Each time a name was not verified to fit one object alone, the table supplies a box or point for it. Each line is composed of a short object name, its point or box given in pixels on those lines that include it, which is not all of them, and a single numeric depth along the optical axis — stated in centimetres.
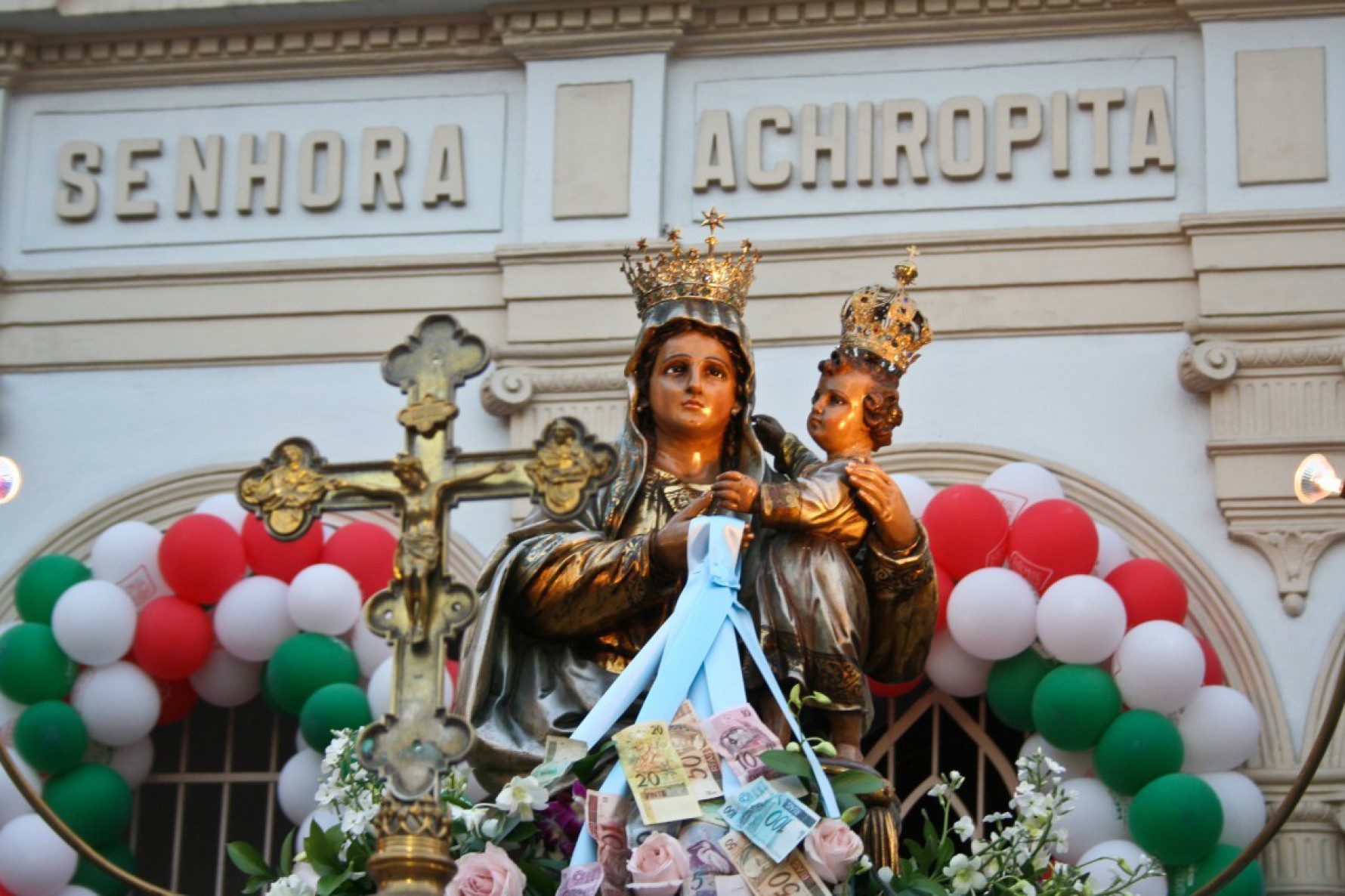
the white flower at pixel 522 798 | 584
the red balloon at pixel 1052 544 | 974
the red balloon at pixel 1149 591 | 982
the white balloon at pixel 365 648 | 1016
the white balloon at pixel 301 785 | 1008
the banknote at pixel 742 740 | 585
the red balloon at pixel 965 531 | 973
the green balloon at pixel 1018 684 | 970
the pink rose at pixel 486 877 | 572
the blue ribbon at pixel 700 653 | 605
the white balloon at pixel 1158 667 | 951
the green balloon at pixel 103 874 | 1034
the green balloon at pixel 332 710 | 981
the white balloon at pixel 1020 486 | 1011
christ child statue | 643
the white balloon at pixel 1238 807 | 969
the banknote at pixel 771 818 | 568
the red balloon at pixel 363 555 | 1023
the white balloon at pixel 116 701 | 1016
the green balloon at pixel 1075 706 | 946
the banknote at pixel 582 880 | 572
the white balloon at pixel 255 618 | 1006
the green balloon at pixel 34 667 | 1013
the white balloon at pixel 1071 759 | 966
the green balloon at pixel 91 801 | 1015
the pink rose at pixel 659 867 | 561
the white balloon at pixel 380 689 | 972
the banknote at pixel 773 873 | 564
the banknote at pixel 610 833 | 577
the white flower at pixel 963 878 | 586
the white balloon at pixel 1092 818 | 948
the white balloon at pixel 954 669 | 982
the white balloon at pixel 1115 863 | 883
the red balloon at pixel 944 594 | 970
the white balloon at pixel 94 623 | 1002
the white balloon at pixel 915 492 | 999
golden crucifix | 527
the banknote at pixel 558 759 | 601
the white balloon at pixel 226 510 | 1043
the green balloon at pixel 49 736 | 1005
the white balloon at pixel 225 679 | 1037
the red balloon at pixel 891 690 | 993
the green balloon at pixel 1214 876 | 936
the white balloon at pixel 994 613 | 953
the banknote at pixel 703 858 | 565
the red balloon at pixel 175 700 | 1043
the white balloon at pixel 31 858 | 995
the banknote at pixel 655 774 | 577
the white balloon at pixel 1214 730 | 972
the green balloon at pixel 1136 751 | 941
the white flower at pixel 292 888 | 590
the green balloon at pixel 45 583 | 1034
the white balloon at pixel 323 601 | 995
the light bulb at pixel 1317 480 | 615
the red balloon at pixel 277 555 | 1024
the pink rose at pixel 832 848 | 566
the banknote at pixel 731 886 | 563
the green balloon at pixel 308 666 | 998
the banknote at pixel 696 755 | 582
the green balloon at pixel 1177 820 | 928
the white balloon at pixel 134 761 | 1054
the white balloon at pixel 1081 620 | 948
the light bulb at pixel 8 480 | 600
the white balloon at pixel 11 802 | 1012
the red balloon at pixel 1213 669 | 1007
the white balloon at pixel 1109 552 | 1015
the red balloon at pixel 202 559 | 1015
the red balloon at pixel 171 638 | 1012
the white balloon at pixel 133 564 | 1033
